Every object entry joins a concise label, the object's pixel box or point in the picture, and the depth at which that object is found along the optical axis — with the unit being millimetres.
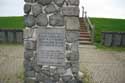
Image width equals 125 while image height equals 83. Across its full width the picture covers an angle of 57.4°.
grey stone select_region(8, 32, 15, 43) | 7354
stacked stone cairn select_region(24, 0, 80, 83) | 3012
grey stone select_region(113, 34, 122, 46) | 7212
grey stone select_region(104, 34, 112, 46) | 7224
